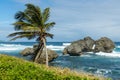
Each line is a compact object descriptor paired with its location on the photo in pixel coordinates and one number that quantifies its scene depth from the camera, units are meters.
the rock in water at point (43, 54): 22.09
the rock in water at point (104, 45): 35.29
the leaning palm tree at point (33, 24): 14.02
